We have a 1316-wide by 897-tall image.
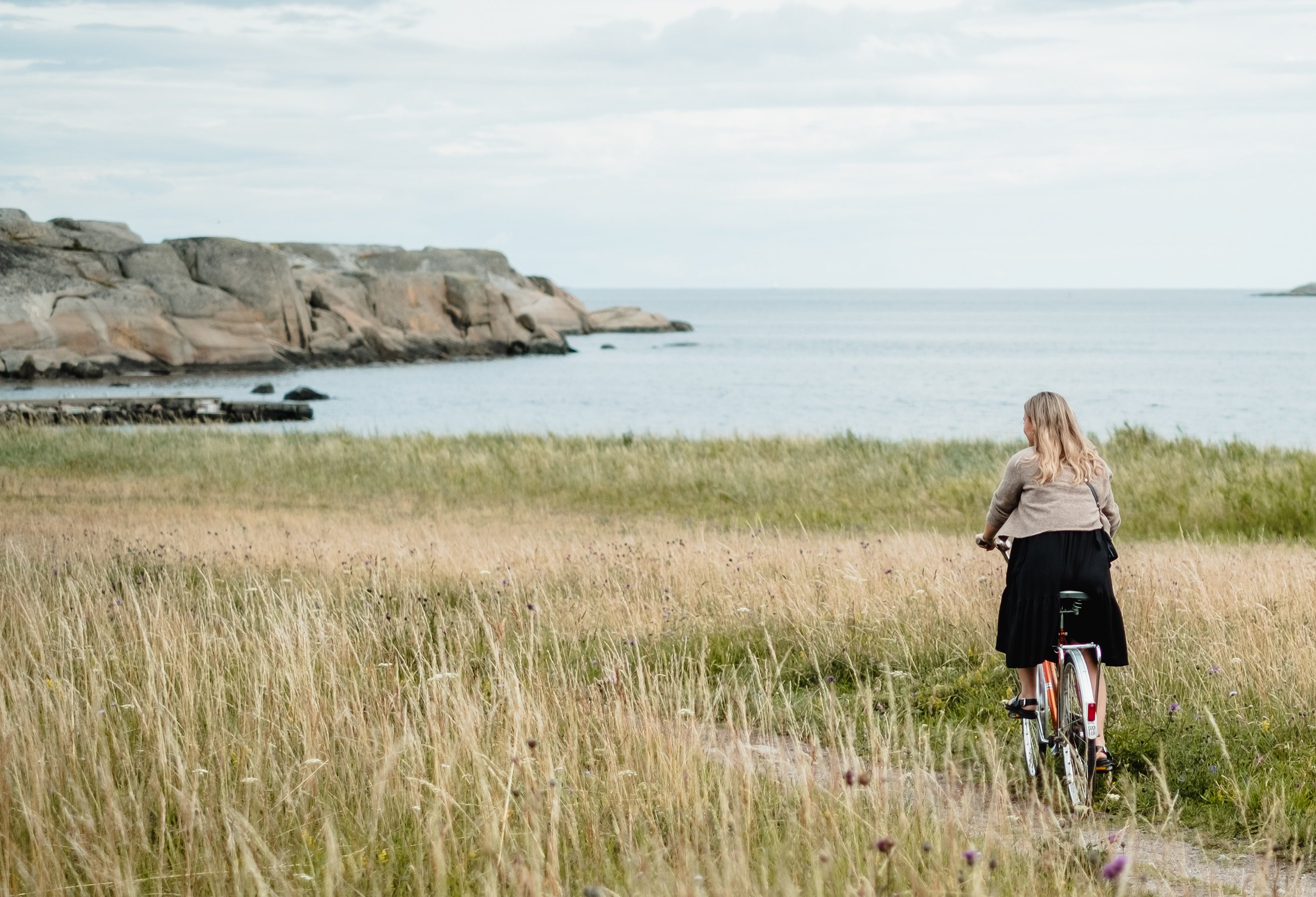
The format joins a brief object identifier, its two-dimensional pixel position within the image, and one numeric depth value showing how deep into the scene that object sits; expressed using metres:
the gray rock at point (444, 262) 127.31
